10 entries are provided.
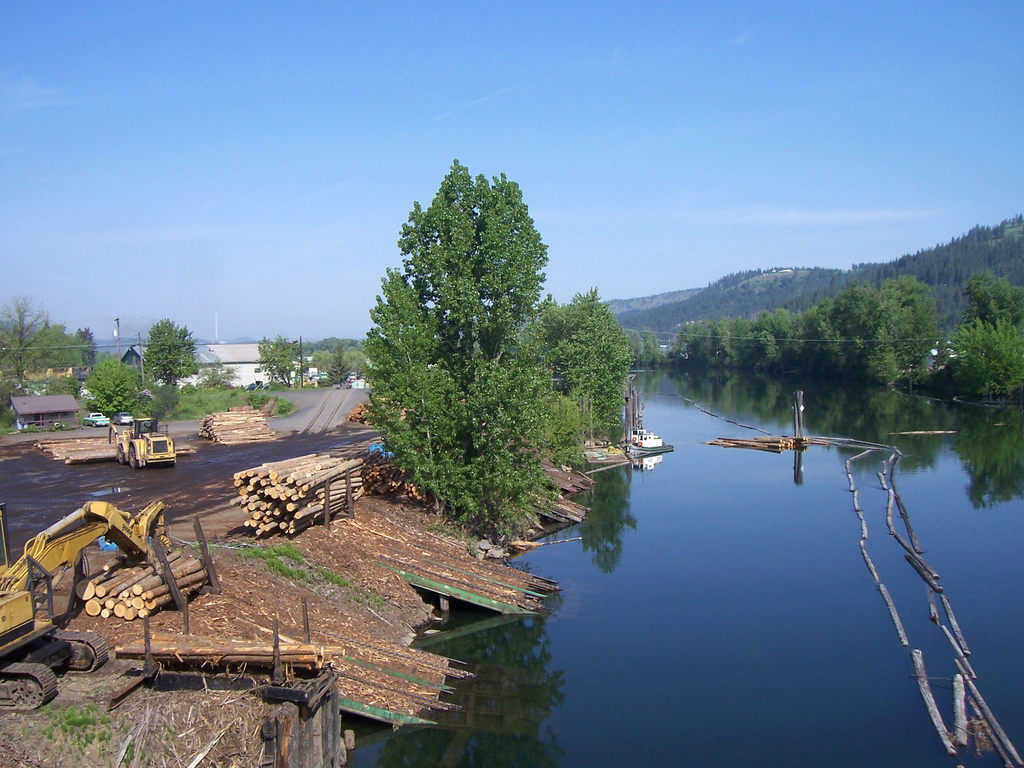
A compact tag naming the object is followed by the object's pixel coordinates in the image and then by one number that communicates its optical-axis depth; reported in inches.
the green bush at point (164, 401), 2315.3
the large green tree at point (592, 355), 2126.0
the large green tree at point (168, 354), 3201.3
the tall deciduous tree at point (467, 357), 1055.6
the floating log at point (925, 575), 940.0
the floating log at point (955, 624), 770.4
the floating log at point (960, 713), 605.9
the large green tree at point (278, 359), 3511.3
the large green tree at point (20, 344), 2672.2
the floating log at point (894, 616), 797.3
